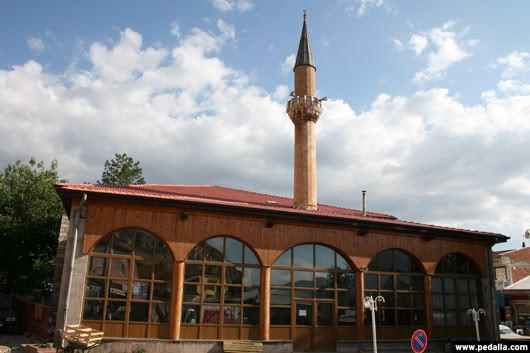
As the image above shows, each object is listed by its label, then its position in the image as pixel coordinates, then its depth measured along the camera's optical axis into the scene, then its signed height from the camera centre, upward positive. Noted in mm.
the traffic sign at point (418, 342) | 11078 -830
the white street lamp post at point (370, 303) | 14366 +39
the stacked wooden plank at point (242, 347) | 15972 -1518
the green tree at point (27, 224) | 28469 +4266
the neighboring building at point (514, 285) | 35000 +1802
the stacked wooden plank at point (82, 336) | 13656 -1099
